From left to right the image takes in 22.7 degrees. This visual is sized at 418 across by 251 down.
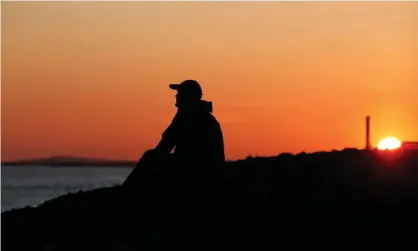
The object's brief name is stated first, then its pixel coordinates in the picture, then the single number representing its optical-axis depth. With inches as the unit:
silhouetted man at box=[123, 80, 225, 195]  524.4
